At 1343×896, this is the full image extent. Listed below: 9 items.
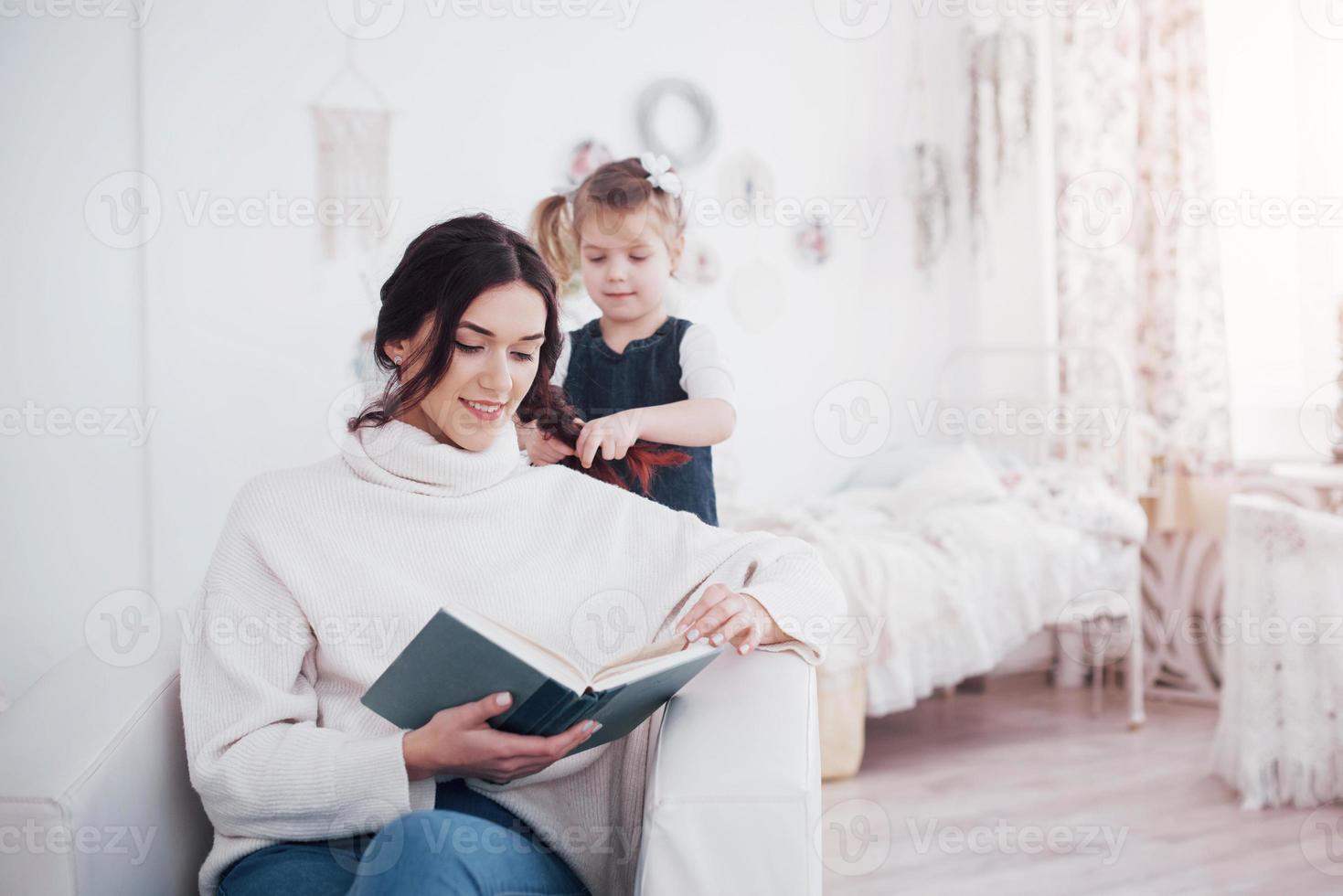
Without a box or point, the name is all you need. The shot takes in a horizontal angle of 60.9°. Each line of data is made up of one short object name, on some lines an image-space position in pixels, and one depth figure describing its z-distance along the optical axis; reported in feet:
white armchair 3.29
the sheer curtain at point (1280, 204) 11.18
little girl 5.51
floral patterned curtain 11.69
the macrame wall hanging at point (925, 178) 13.19
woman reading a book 3.63
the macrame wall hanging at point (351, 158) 9.27
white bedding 9.12
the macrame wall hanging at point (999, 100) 12.91
